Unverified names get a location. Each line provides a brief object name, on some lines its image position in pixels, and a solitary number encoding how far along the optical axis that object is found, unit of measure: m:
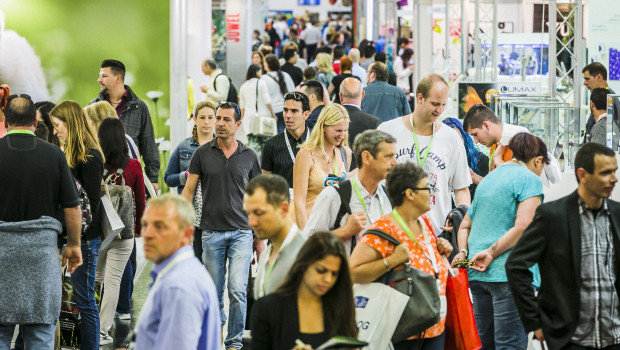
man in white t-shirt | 12.13
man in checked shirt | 8.42
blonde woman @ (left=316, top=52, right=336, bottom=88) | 30.51
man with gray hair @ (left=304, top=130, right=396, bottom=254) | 9.64
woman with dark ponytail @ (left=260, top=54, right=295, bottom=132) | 28.64
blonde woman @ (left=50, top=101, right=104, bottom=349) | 12.60
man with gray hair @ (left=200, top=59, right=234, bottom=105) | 29.52
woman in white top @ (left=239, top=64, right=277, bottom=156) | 27.50
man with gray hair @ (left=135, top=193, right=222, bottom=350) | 6.93
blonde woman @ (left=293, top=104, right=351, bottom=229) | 11.75
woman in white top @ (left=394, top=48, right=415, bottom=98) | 47.76
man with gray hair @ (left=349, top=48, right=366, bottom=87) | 33.16
